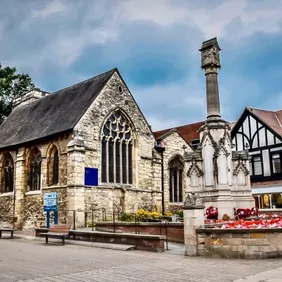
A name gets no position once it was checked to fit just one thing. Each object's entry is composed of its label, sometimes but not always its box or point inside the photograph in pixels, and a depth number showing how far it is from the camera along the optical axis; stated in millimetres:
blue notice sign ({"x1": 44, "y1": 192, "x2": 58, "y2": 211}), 20092
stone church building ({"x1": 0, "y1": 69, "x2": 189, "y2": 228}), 20500
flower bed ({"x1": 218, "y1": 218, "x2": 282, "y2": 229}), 10492
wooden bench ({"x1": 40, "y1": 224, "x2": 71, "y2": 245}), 14891
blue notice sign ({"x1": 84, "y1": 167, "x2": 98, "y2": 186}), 20380
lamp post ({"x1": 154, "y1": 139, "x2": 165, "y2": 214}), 25641
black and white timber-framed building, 29547
